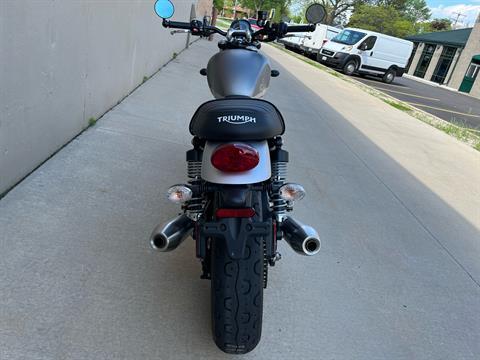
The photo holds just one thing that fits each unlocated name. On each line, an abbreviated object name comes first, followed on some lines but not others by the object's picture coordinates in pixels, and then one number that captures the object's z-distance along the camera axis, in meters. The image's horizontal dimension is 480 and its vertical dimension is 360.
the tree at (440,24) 67.19
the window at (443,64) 34.81
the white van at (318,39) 22.91
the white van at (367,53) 19.14
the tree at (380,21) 54.12
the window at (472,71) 30.50
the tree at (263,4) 50.22
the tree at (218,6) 20.88
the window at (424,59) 37.78
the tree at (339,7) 60.28
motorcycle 1.86
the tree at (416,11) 69.82
